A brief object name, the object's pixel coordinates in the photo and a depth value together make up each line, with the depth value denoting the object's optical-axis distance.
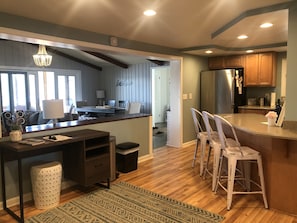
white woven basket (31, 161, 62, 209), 2.79
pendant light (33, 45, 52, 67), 6.07
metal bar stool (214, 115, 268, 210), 2.72
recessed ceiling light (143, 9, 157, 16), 2.81
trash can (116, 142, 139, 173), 3.92
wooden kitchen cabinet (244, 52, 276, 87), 5.37
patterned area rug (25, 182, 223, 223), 2.57
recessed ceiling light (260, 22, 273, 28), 3.15
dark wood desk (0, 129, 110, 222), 2.78
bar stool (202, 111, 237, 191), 3.19
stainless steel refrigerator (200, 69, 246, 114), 5.46
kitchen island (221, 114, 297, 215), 2.56
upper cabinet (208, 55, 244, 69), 5.77
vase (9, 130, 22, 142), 2.71
